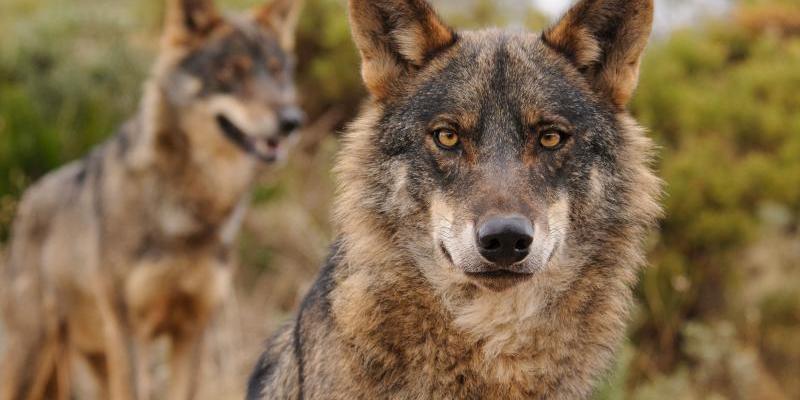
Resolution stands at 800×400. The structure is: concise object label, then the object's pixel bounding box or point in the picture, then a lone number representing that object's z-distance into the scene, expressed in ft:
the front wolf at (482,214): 19.27
